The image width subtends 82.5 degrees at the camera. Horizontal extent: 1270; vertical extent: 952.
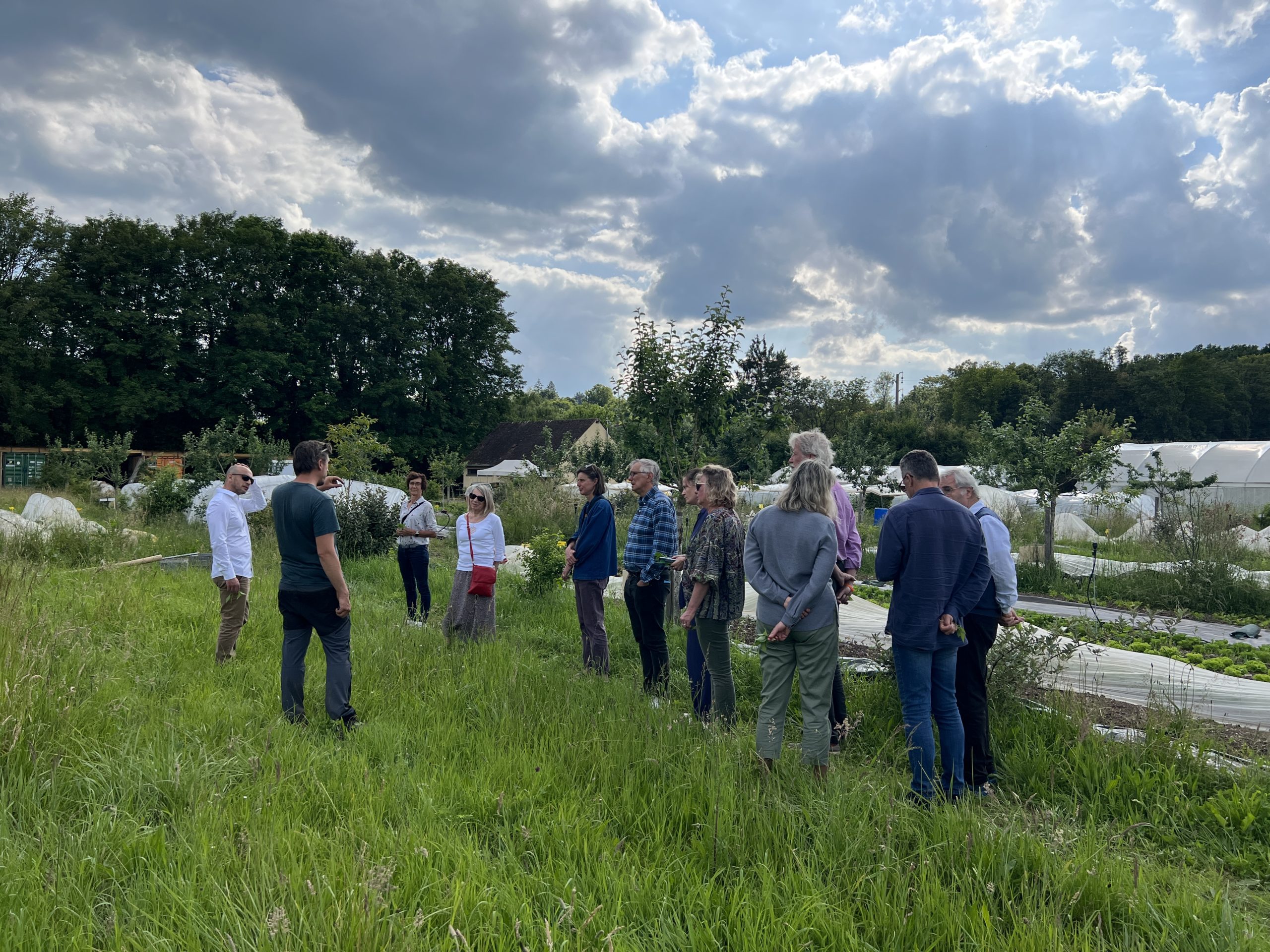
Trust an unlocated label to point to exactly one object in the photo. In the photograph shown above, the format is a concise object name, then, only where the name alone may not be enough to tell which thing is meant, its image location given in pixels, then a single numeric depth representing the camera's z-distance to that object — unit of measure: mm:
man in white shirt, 6117
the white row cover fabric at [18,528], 11000
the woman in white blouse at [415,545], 8531
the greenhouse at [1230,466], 28969
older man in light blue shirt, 4449
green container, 30266
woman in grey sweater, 4094
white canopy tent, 50406
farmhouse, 54531
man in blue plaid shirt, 5801
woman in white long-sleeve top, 7109
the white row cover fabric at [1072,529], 22875
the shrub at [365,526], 13609
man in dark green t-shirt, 4582
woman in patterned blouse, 4848
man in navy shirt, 4109
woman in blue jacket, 6426
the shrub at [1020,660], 5043
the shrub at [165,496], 15461
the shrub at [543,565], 9836
